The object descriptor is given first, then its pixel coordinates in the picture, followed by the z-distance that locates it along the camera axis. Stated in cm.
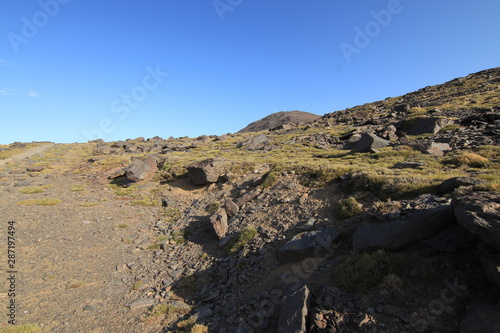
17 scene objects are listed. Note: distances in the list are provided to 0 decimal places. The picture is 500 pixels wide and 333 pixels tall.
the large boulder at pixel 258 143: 4203
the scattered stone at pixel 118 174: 3075
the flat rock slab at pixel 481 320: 464
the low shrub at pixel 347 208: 1105
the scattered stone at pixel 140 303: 929
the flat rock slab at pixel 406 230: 770
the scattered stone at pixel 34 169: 3744
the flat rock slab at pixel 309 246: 927
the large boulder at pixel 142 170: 2739
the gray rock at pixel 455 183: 988
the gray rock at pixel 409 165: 1629
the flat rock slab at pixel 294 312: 629
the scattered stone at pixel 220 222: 1378
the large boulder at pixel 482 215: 557
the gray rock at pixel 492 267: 522
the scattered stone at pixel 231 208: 1570
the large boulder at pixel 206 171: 2281
